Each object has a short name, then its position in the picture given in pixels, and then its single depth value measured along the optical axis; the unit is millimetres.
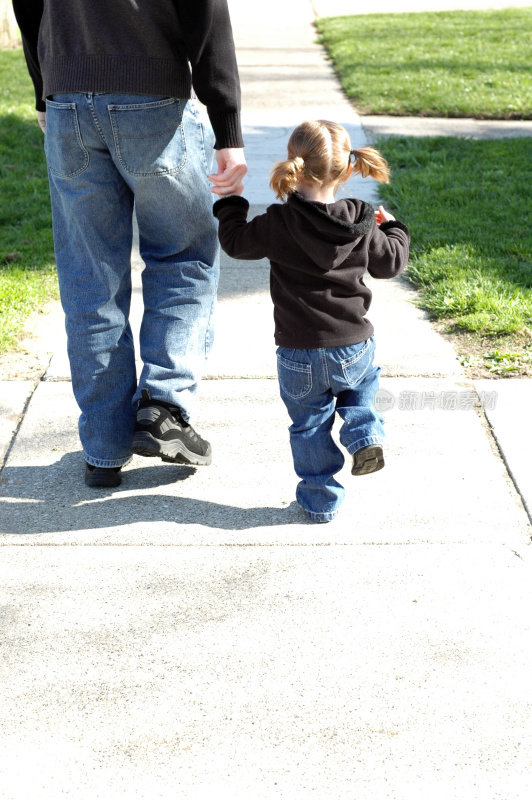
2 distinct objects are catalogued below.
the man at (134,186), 2801
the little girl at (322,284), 2758
